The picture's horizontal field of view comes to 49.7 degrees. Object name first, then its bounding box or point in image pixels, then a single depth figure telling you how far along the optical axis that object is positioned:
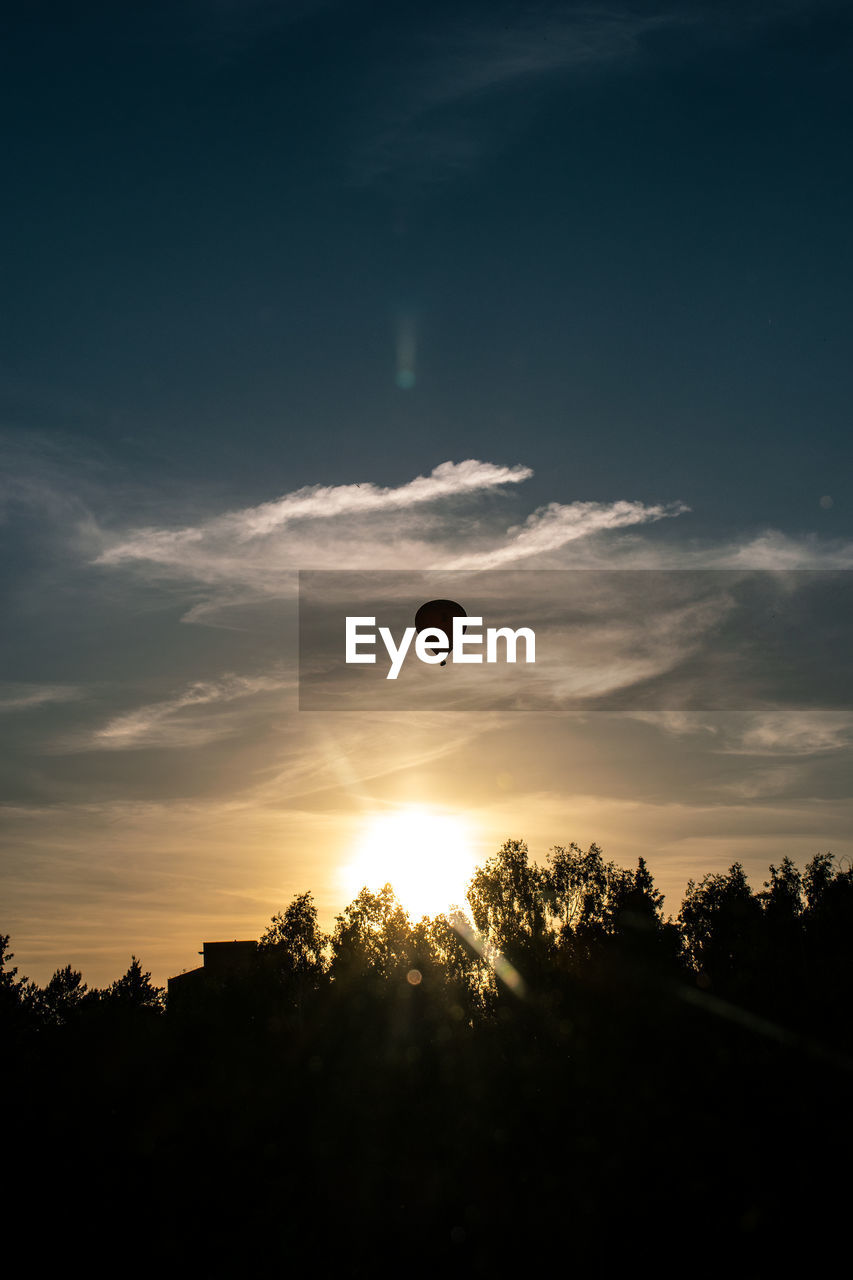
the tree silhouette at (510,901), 65.69
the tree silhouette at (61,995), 89.44
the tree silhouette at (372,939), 66.44
